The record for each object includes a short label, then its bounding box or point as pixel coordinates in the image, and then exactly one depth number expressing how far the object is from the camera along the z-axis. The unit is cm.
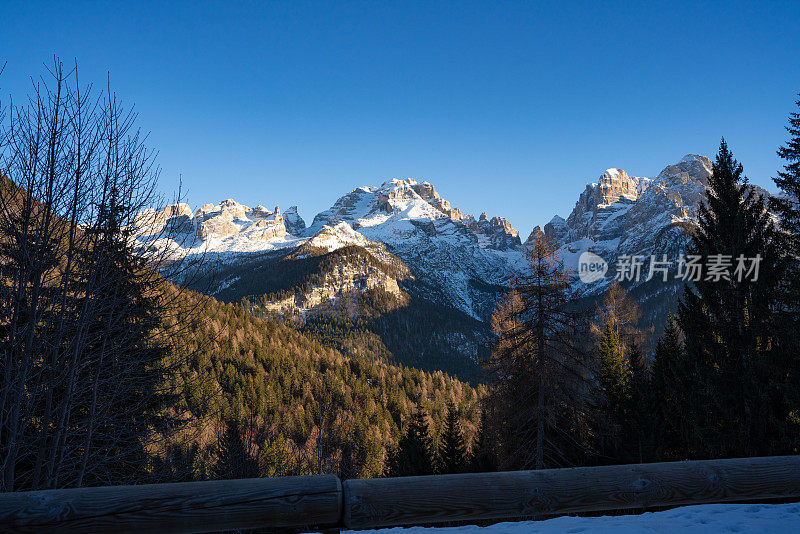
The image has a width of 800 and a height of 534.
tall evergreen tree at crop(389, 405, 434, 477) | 2625
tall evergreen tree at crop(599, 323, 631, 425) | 2047
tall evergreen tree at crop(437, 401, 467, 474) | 2433
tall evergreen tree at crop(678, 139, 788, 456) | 1256
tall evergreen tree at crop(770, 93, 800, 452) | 1169
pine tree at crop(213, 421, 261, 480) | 2122
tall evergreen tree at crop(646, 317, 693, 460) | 1468
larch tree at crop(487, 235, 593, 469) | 1395
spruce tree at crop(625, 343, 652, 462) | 1808
